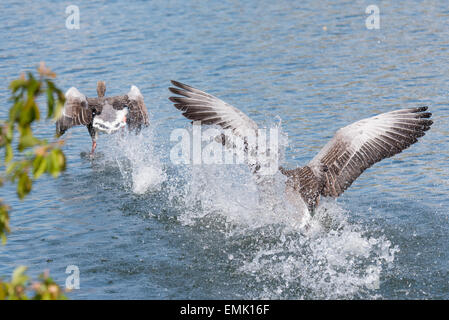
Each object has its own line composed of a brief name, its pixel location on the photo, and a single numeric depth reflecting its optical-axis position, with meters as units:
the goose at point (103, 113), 13.38
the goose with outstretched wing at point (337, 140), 9.44
